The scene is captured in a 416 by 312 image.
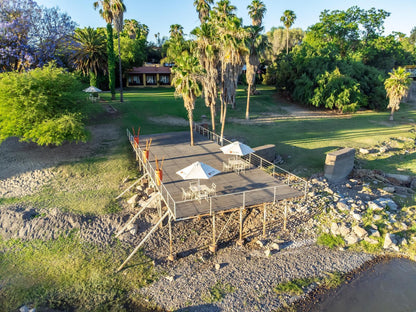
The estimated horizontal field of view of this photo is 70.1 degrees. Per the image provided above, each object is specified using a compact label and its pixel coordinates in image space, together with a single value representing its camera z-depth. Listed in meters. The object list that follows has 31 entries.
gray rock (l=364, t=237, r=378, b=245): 18.82
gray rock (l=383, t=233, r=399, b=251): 18.55
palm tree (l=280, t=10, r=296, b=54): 60.47
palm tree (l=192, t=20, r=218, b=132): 28.80
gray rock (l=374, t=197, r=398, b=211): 21.78
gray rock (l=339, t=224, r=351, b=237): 19.36
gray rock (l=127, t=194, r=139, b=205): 22.50
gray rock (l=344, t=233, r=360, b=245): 18.81
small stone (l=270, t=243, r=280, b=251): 18.05
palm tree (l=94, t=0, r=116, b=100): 40.78
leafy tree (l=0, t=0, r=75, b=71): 36.72
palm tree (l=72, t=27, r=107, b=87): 45.91
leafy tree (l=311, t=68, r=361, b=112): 51.23
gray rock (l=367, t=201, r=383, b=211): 21.02
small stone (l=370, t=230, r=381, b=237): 19.11
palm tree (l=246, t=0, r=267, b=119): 35.79
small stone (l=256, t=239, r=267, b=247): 18.39
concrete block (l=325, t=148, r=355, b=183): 26.55
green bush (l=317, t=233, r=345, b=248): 18.78
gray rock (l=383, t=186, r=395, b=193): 25.10
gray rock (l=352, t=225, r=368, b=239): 19.05
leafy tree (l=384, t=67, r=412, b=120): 46.12
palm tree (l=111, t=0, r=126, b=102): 39.53
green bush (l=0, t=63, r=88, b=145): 25.66
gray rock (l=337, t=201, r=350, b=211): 21.07
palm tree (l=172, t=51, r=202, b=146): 25.02
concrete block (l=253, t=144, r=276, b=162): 28.45
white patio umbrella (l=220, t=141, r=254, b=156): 21.17
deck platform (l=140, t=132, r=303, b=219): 17.11
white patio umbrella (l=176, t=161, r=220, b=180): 17.38
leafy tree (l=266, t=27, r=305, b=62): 84.75
